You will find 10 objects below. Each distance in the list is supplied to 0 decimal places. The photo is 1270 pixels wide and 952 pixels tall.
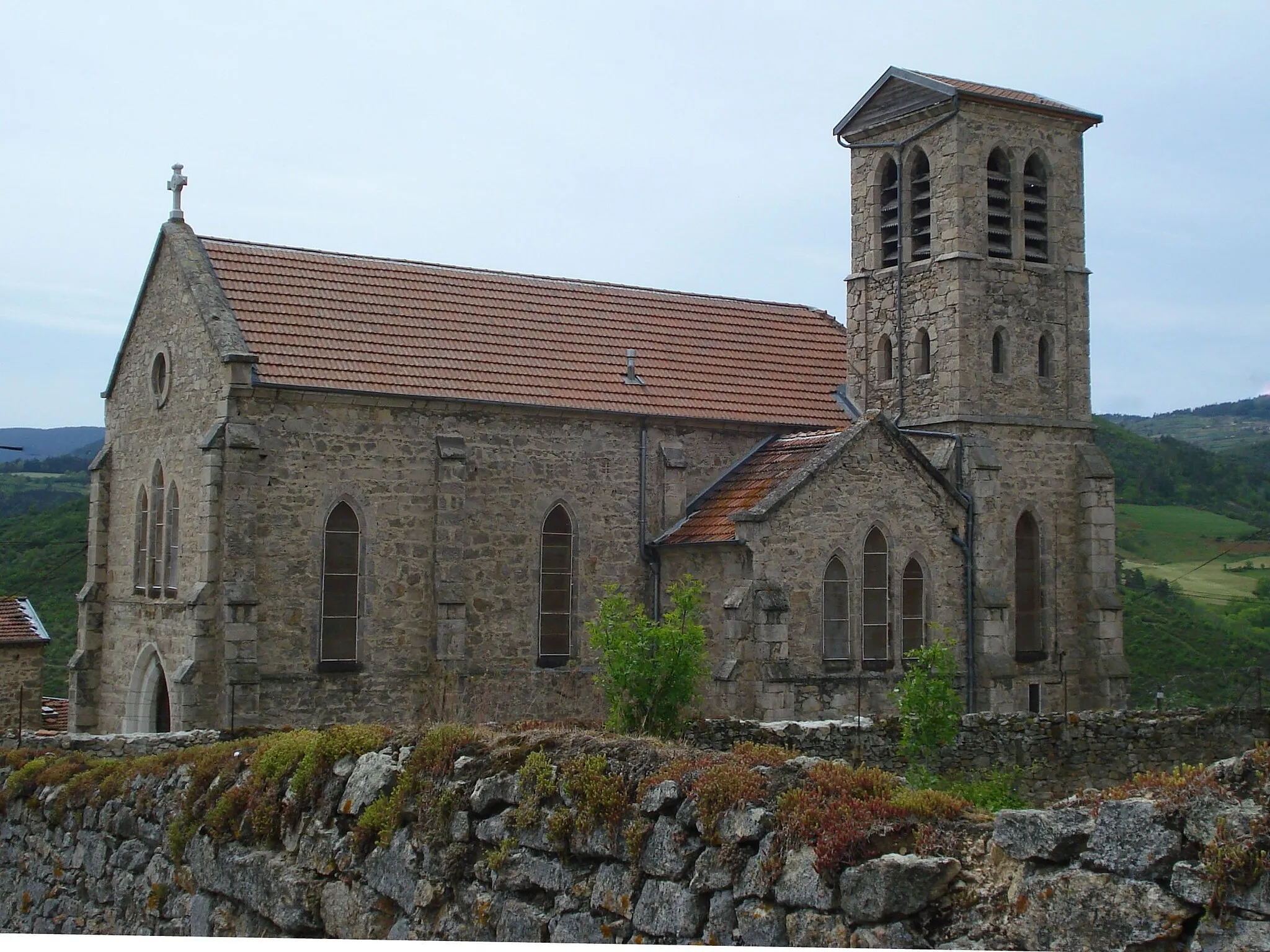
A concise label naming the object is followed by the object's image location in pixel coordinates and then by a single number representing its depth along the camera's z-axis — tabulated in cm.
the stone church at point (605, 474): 2167
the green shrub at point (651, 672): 1692
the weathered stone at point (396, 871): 927
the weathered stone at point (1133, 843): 596
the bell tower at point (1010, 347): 2520
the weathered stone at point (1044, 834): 632
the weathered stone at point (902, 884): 670
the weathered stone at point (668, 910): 768
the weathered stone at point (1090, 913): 591
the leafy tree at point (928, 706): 1656
